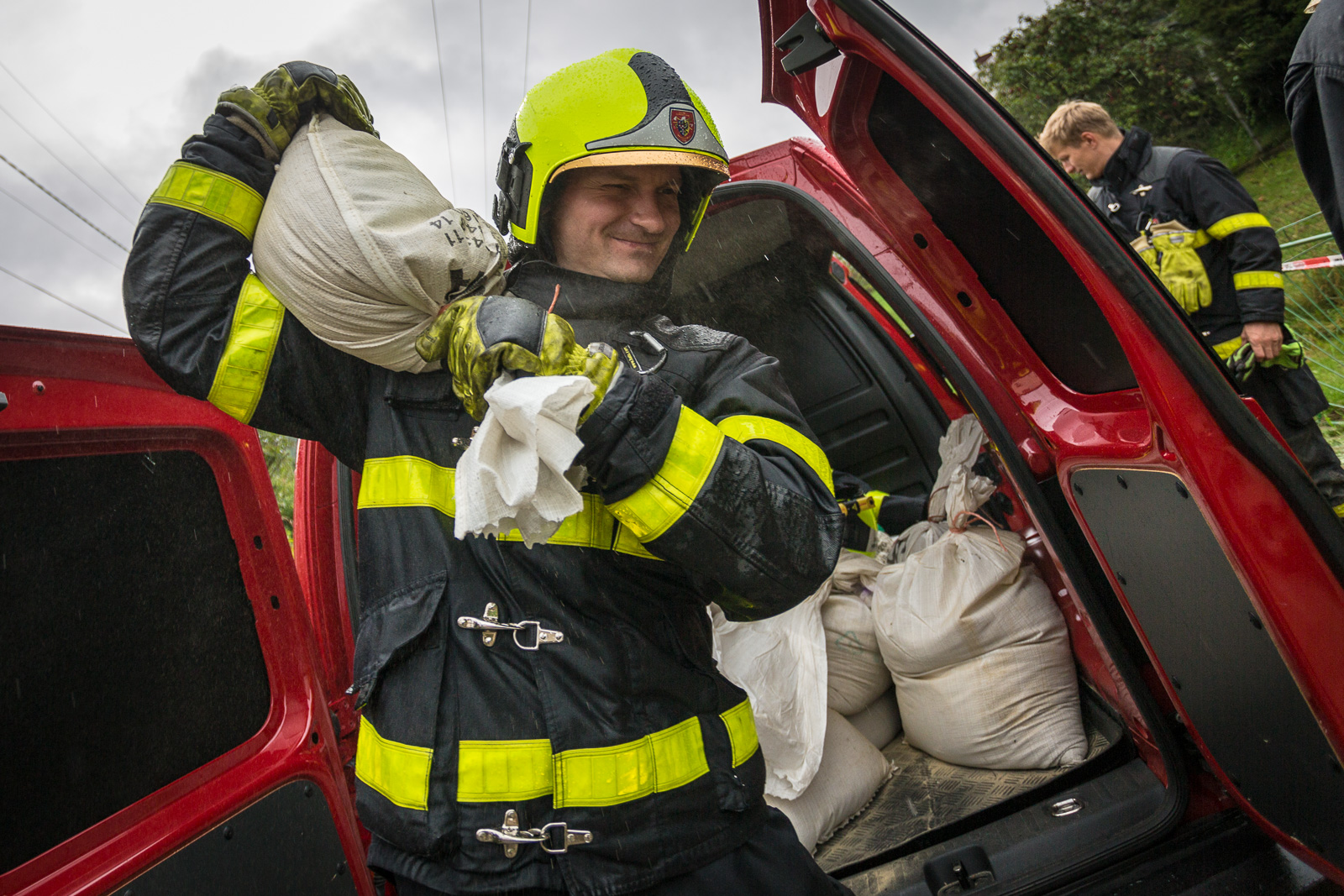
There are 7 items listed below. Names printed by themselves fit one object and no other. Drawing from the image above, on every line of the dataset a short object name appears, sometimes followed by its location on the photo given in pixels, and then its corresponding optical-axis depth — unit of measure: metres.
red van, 1.28
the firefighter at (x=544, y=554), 1.16
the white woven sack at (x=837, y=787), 2.33
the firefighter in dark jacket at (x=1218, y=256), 3.31
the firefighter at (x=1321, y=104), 1.85
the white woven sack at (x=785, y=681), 2.40
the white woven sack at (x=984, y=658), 2.33
